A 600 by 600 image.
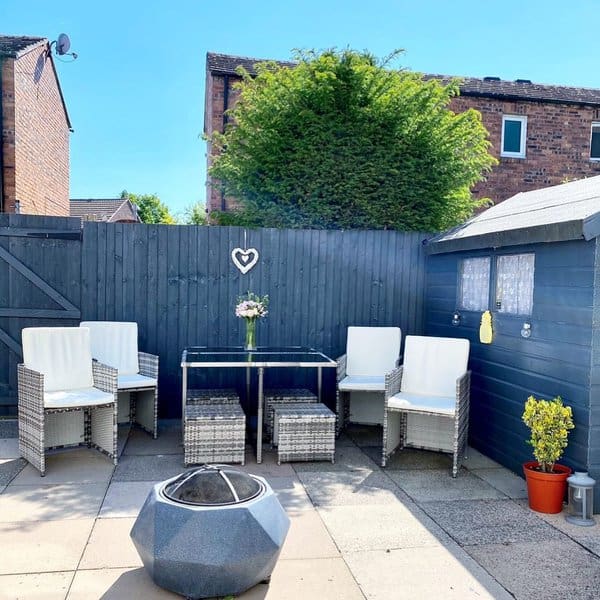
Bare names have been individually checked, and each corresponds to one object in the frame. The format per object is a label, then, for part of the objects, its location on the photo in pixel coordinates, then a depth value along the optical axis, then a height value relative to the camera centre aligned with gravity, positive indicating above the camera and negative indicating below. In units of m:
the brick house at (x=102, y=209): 21.88 +2.79
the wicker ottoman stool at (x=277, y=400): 5.09 -1.11
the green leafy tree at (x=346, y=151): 6.79 +1.57
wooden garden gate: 5.57 -0.06
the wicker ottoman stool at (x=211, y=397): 5.03 -1.10
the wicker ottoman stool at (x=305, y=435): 4.47 -1.26
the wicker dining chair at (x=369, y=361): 5.46 -0.80
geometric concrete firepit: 2.36 -1.11
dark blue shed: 3.60 -0.19
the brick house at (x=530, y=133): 11.44 +3.14
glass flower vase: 5.27 -0.53
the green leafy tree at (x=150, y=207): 32.84 +4.12
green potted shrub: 3.57 -1.09
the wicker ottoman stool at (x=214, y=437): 4.31 -1.24
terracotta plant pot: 3.57 -1.32
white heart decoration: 5.86 +0.20
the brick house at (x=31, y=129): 9.77 +2.87
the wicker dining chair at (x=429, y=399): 4.39 -0.97
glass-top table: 4.55 -0.70
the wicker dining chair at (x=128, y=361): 5.20 -0.81
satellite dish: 11.27 +4.65
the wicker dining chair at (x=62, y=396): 4.19 -0.96
